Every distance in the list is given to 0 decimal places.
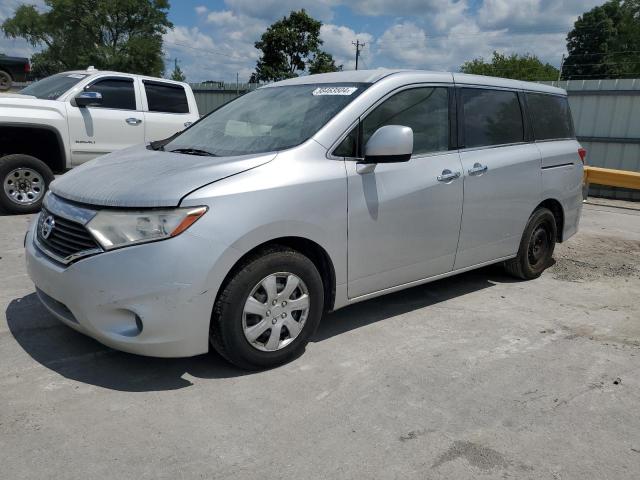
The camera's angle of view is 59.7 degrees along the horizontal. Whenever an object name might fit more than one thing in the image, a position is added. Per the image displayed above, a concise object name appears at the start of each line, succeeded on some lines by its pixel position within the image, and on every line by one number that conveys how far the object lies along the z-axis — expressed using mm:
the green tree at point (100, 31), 51906
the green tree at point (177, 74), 59088
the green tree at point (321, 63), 37500
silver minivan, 2893
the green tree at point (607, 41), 63625
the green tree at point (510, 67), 62050
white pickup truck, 6977
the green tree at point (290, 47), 37094
